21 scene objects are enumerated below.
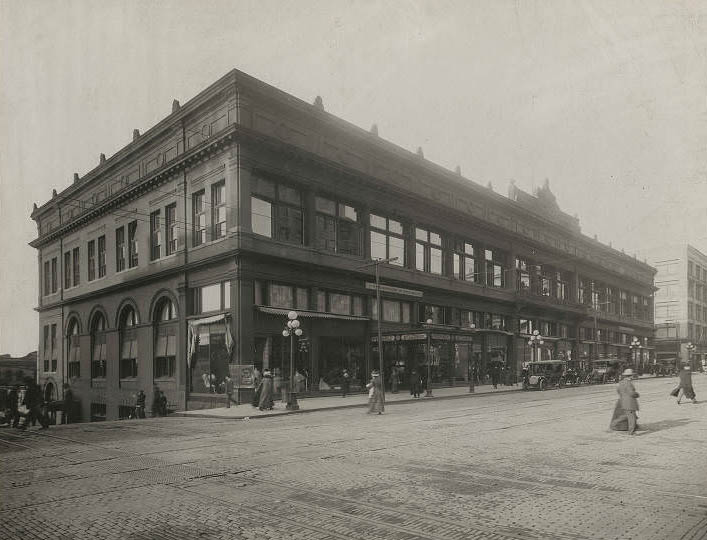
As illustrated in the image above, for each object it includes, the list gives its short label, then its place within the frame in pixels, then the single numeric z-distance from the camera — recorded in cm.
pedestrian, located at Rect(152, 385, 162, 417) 2908
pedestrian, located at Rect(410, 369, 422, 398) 3238
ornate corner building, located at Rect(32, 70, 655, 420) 2967
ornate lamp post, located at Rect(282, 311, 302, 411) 2502
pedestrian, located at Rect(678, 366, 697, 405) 2445
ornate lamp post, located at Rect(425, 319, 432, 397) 3297
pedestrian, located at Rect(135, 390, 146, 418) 3175
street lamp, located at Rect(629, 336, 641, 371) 7100
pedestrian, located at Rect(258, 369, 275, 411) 2527
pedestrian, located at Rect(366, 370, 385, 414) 2289
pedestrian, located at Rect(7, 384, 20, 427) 2112
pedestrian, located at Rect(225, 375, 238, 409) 2767
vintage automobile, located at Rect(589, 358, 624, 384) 4725
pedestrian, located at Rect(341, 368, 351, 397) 3228
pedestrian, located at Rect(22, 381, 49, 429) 2022
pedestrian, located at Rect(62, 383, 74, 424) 2631
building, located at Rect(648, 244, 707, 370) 8581
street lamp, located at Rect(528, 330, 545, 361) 4670
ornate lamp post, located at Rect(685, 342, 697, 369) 7621
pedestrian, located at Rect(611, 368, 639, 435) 1537
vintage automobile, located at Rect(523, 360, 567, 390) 3931
